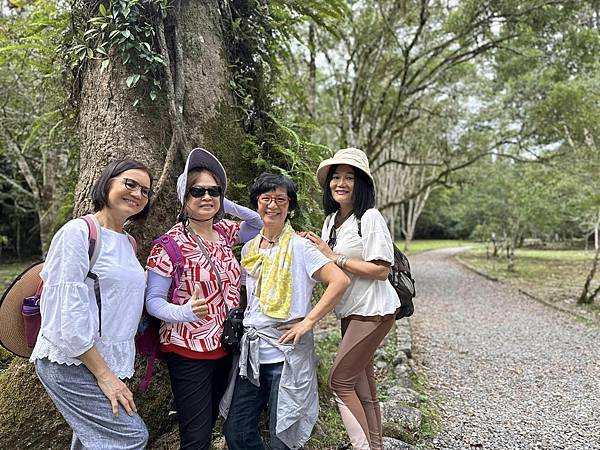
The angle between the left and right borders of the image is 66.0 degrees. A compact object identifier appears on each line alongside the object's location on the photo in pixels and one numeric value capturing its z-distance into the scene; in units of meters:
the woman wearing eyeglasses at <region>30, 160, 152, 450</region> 1.86
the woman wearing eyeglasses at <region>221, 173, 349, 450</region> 2.38
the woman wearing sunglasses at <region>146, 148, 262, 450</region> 2.28
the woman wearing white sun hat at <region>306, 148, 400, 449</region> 2.67
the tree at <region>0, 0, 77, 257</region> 3.89
